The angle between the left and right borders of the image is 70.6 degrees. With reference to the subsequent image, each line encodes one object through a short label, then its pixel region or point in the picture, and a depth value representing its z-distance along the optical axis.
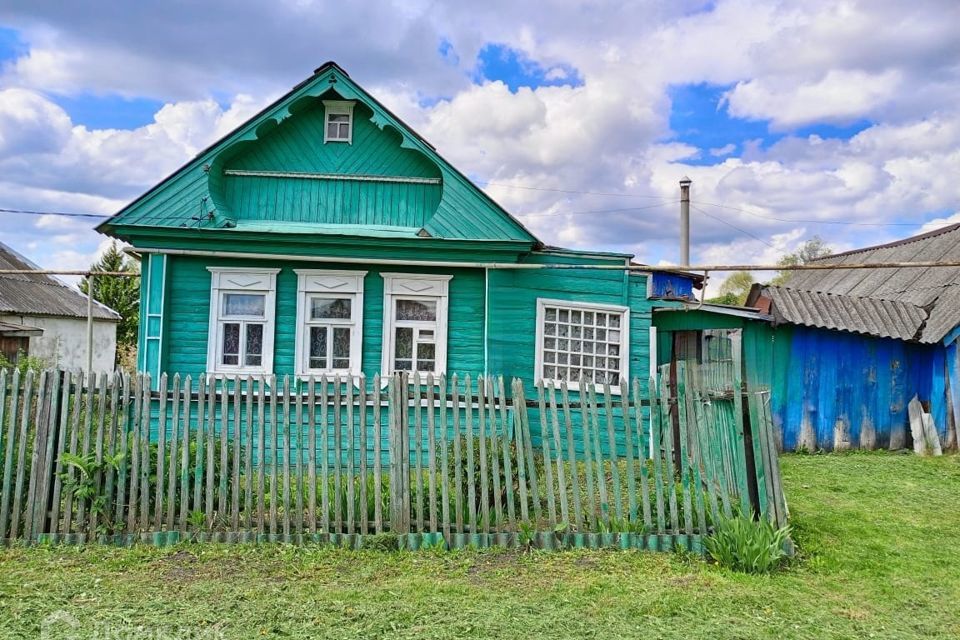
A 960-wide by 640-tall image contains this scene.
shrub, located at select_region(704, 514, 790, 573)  5.09
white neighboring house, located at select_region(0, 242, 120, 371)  20.78
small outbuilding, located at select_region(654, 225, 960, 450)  11.63
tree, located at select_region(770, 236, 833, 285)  37.41
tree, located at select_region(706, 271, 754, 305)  38.52
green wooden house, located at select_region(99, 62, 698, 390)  10.53
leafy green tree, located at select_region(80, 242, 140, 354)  31.53
